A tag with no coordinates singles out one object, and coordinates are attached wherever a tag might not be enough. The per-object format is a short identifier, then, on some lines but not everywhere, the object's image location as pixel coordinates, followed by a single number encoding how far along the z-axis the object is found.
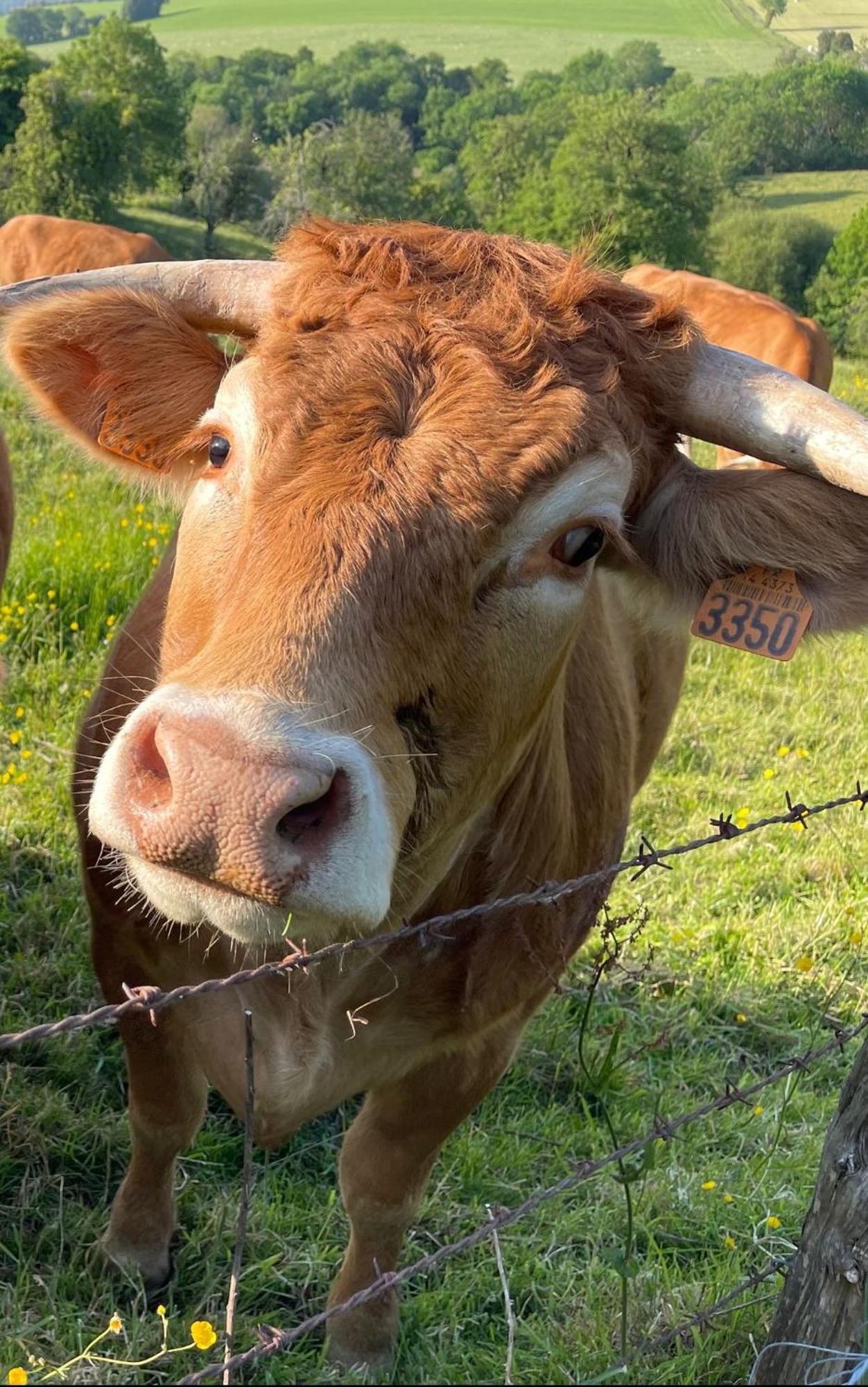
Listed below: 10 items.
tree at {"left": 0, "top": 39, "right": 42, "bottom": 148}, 46.75
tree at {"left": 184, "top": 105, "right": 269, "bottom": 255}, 46.50
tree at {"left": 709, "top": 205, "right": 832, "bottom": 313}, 44.41
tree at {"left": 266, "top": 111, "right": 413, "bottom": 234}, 45.92
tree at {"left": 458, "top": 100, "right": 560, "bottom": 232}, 53.12
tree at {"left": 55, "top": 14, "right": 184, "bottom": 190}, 47.75
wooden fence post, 2.06
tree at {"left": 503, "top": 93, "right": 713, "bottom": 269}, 45.28
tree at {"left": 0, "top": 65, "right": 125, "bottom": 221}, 43.22
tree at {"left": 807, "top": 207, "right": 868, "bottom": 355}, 34.41
